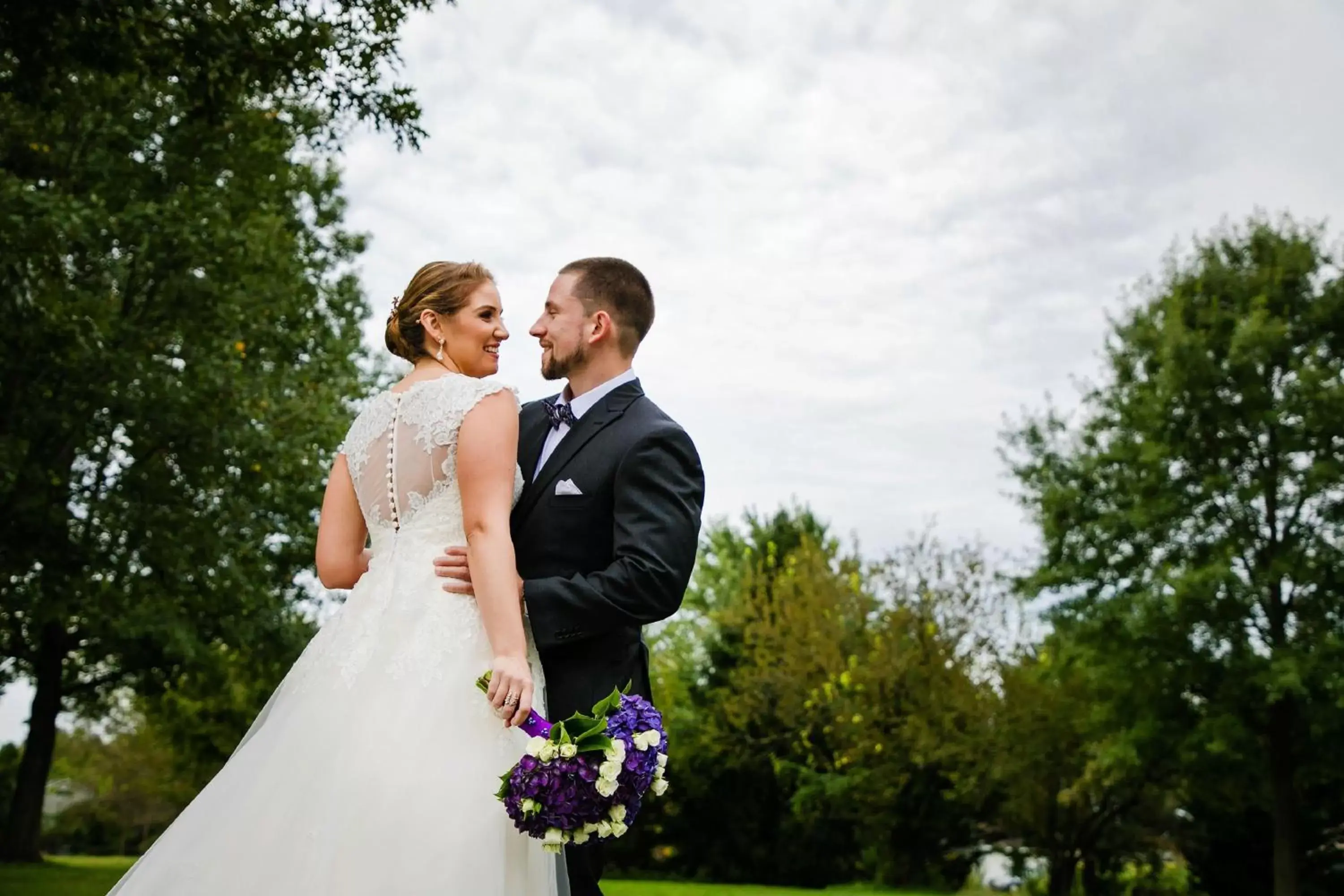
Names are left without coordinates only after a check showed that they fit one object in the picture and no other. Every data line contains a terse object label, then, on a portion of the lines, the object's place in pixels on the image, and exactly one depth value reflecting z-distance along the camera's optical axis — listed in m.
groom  3.87
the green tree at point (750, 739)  35.97
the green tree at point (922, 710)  31.17
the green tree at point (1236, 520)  24.52
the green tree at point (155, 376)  17.05
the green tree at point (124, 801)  45.94
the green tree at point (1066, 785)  29.14
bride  3.50
